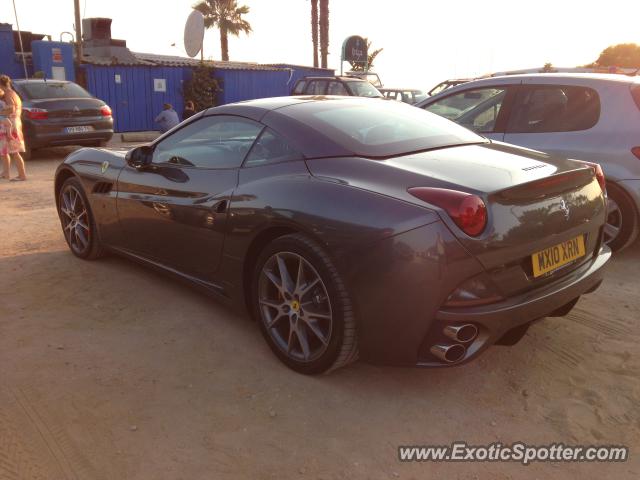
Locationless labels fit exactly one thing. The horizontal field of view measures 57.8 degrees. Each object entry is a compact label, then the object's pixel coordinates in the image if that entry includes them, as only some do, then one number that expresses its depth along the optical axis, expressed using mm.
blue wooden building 16641
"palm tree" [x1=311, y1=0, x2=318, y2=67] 29688
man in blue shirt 13133
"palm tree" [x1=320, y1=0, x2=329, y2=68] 29472
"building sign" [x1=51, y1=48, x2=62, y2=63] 16391
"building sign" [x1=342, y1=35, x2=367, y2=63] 28625
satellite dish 15812
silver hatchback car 4793
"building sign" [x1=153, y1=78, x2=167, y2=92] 19203
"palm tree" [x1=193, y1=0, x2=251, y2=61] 32531
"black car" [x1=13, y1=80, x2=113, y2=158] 11352
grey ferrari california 2594
